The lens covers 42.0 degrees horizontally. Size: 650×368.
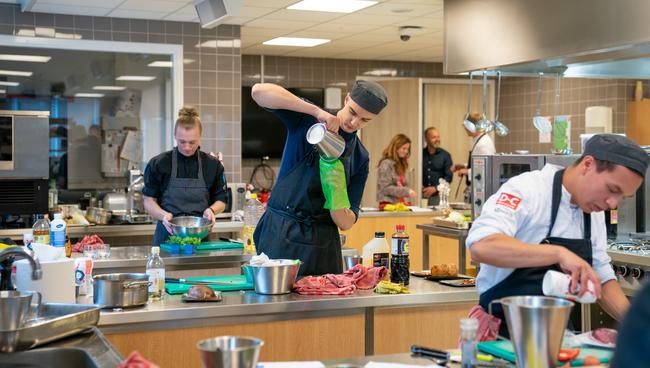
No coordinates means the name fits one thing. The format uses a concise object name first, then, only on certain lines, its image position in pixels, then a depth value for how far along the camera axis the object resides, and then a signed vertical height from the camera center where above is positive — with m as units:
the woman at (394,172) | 9.14 +0.04
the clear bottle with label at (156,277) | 3.53 -0.42
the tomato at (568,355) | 2.36 -0.50
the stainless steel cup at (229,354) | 1.96 -0.41
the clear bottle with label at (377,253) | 4.00 -0.37
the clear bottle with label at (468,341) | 2.25 -0.44
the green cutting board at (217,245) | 5.45 -0.46
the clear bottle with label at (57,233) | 4.34 -0.29
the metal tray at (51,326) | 2.54 -0.48
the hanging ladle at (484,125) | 6.62 +0.40
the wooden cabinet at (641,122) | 9.77 +0.62
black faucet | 2.66 -0.25
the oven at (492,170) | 5.76 +0.04
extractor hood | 5.09 +0.92
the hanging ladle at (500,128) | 6.80 +0.38
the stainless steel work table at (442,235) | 7.17 -0.52
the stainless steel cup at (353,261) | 4.15 -0.42
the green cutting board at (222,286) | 3.67 -0.49
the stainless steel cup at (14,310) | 2.54 -0.41
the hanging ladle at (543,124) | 6.40 +0.39
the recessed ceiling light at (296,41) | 10.07 +1.63
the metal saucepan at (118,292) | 3.30 -0.46
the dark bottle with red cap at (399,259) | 3.77 -0.37
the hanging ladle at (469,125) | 7.16 +0.43
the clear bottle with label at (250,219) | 5.39 -0.31
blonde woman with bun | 5.43 -0.04
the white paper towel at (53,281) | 3.08 -0.39
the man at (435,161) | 10.62 +0.18
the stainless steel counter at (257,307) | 3.25 -0.53
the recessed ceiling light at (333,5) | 7.54 +1.55
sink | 2.51 -0.55
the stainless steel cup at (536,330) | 2.08 -0.39
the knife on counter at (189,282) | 3.81 -0.48
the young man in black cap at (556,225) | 2.58 -0.16
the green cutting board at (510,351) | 2.38 -0.51
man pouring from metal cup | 3.77 -0.08
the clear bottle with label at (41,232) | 4.55 -0.31
